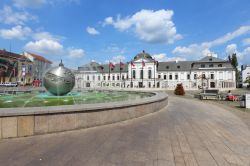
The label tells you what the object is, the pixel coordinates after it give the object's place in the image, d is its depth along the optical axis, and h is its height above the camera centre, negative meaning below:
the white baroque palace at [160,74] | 70.88 +4.70
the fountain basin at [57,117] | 5.40 -1.13
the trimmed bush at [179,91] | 29.95 -1.06
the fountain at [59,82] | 13.77 +0.23
